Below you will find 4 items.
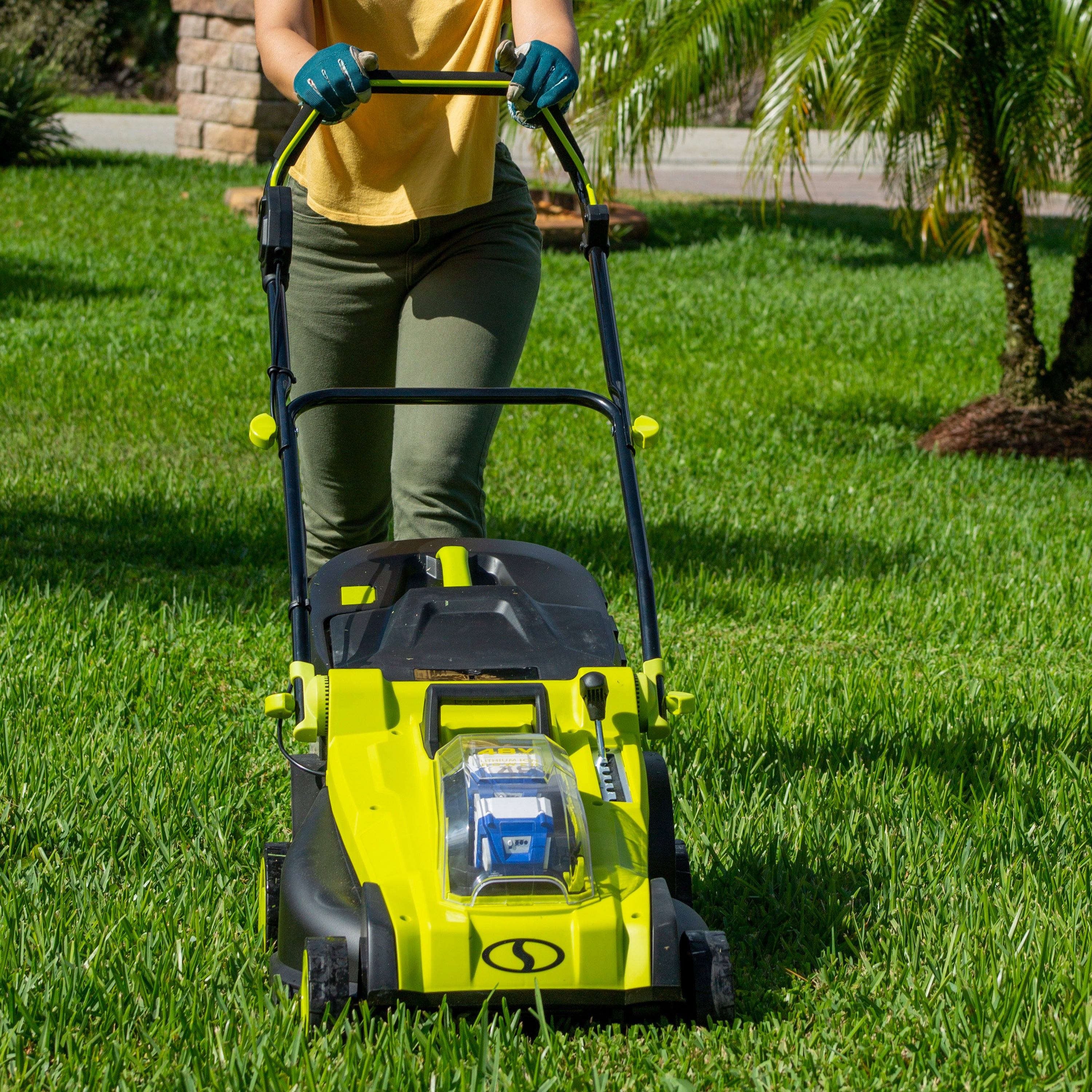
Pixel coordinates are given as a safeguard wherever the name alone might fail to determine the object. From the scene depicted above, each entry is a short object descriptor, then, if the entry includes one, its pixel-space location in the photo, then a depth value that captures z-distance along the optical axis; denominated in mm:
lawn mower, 3590
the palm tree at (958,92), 11656
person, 5371
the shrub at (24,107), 28531
